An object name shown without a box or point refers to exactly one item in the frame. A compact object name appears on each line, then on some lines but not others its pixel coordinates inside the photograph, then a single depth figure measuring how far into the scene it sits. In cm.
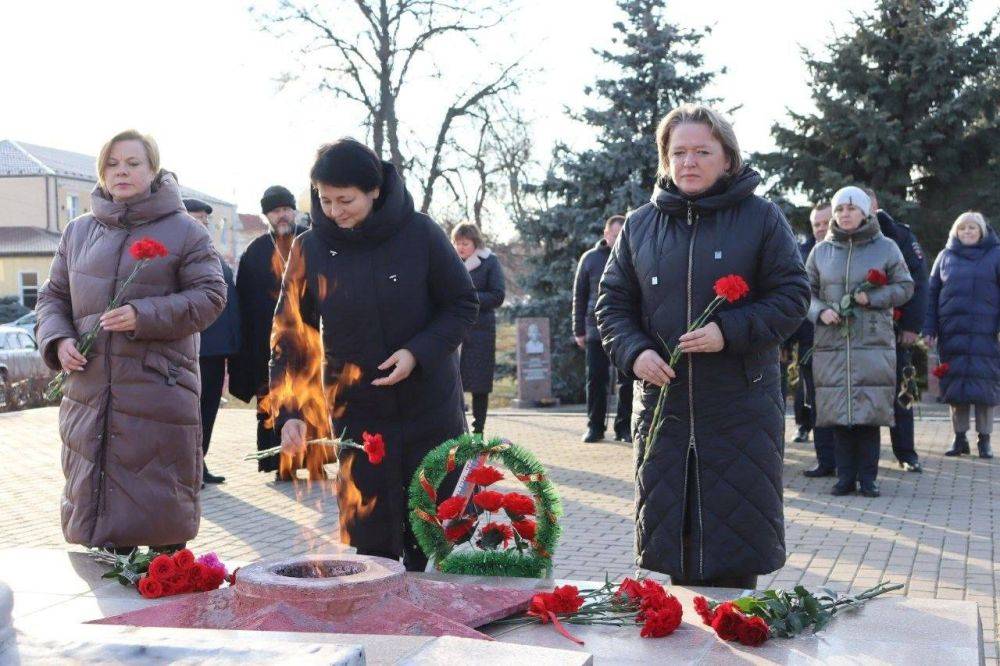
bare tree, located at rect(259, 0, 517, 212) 2558
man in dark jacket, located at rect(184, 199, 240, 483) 862
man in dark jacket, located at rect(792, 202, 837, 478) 903
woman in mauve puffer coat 485
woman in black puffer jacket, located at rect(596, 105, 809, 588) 403
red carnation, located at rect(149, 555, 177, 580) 420
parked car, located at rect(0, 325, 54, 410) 1712
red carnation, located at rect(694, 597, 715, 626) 359
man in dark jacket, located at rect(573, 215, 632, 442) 1094
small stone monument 1691
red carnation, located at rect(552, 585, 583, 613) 376
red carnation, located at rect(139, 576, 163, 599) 417
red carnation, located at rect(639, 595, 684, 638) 354
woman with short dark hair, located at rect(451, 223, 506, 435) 1072
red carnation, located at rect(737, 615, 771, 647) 345
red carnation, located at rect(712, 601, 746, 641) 345
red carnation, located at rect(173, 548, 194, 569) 423
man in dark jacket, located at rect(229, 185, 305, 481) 877
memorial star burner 341
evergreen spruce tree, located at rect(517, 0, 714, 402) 1934
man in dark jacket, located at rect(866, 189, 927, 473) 867
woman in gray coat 786
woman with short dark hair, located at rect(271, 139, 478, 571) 438
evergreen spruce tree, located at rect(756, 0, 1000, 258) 2033
